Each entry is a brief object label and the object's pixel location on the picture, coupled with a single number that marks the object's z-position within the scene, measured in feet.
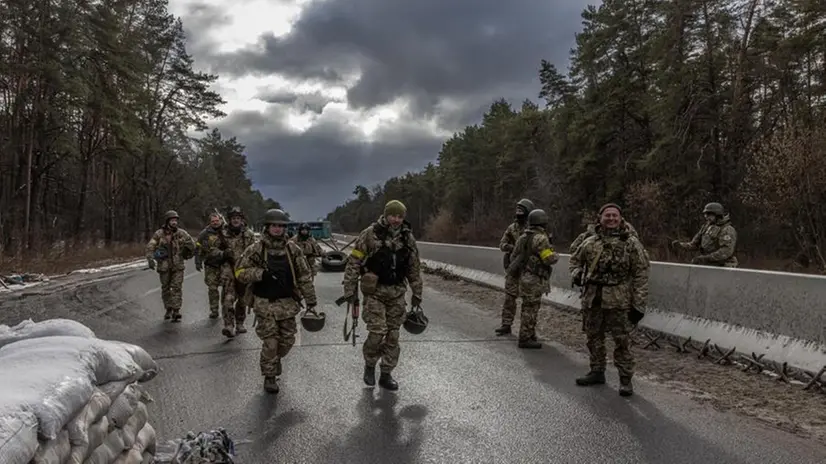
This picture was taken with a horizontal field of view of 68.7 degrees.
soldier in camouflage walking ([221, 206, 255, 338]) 29.71
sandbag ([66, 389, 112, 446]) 9.25
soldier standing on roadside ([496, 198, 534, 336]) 30.01
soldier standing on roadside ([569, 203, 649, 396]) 19.99
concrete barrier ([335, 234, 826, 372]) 19.51
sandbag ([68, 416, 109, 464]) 9.24
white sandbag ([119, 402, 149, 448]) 11.85
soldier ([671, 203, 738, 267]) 29.68
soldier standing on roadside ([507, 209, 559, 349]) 27.22
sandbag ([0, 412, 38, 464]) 7.20
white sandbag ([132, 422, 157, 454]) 12.55
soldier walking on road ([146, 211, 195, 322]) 34.24
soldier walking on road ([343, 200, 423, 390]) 20.86
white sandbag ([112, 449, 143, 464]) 11.38
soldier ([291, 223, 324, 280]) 36.27
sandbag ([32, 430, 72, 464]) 8.11
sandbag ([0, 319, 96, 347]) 12.55
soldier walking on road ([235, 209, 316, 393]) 20.71
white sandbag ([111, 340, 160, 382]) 13.60
